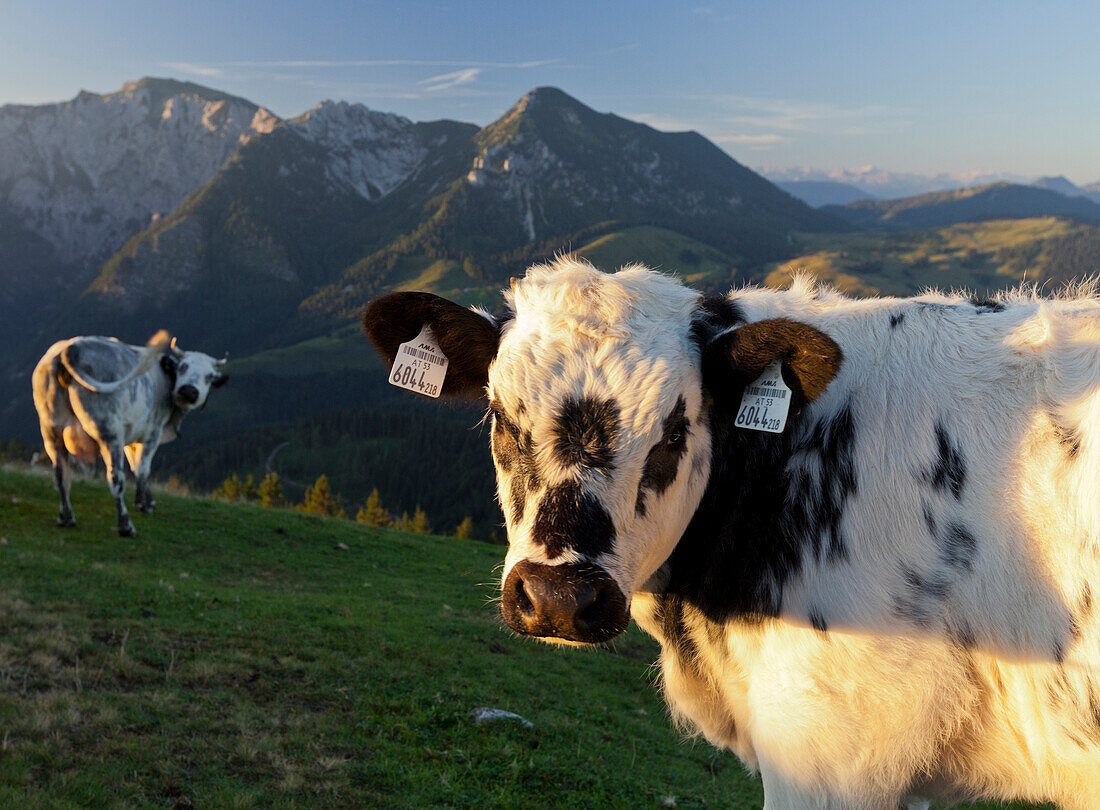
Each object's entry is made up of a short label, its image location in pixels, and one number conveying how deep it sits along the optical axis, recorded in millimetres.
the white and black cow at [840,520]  2959
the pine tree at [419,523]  65250
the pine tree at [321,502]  66806
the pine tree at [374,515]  64875
